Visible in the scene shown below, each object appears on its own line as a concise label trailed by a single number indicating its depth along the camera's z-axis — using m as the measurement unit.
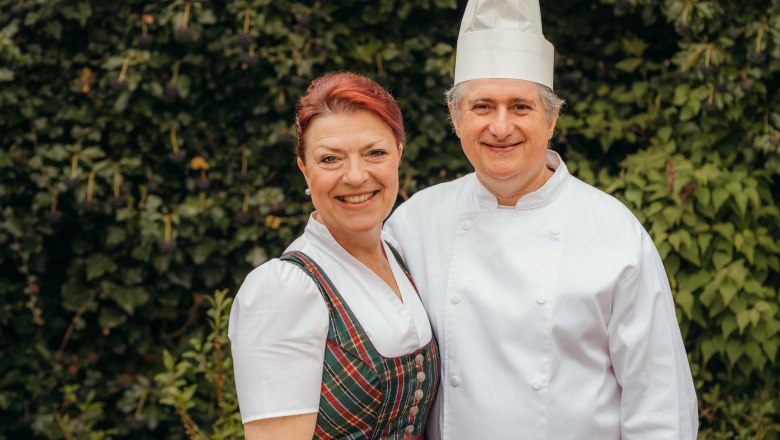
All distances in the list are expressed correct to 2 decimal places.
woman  2.97
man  3.16
